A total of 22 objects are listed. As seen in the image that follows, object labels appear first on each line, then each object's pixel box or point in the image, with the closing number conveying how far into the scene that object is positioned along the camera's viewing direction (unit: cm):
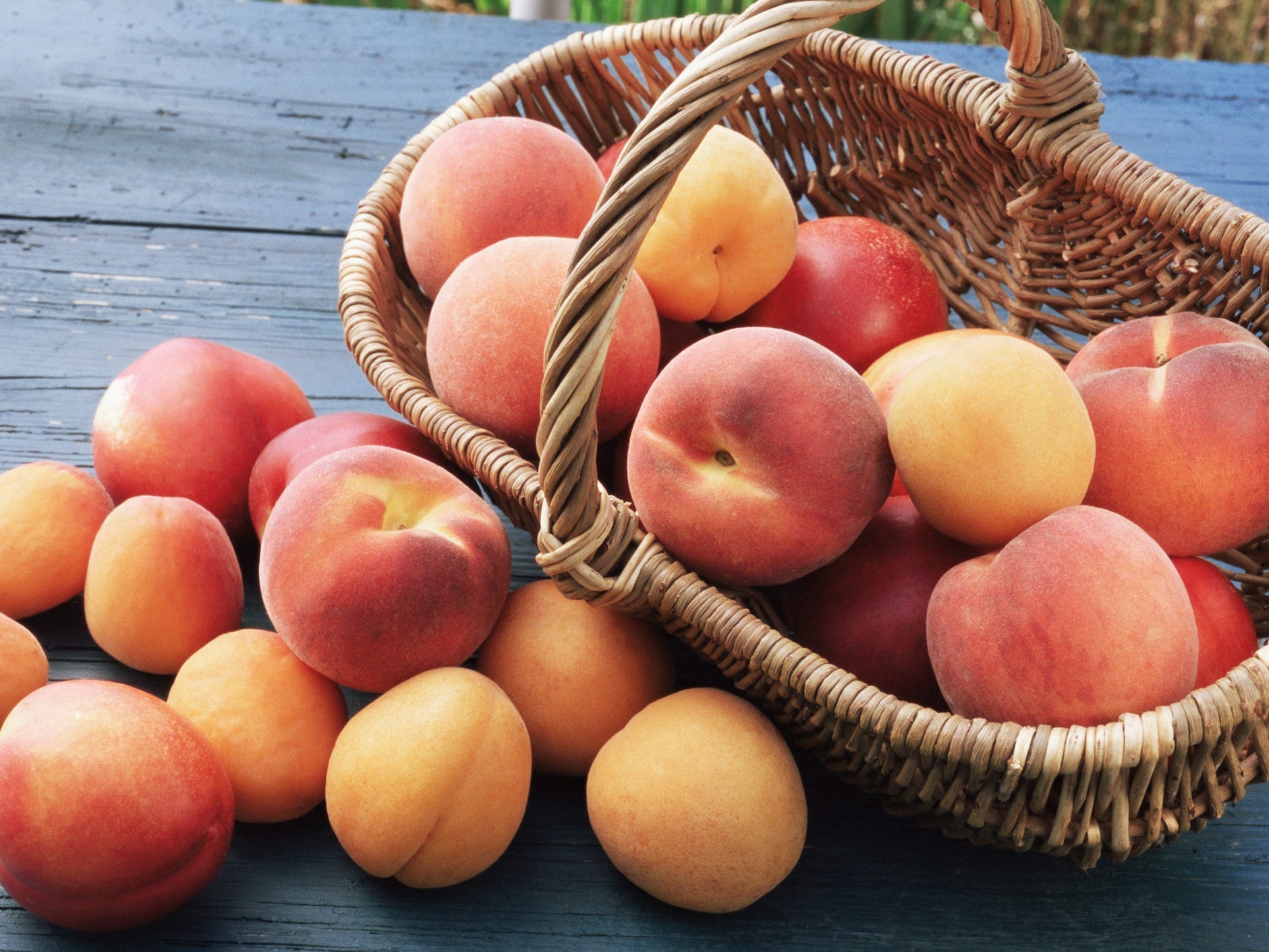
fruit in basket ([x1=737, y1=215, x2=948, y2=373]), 82
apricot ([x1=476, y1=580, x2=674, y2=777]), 62
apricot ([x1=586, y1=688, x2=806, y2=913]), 54
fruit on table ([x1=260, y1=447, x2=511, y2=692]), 57
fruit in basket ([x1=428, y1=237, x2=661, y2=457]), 69
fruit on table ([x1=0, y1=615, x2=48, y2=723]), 59
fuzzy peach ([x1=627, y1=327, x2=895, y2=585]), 57
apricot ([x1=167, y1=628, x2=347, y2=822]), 57
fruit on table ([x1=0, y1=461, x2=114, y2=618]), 68
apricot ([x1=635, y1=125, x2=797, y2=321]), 75
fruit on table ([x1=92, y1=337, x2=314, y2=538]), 74
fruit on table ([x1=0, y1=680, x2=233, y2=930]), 49
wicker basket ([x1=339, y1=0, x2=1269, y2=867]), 50
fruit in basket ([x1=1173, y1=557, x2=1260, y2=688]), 59
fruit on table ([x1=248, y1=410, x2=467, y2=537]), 72
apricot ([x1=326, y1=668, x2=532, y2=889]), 53
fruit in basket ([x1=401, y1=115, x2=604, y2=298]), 79
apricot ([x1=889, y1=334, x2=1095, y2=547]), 55
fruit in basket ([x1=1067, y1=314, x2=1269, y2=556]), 60
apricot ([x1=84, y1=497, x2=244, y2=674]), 63
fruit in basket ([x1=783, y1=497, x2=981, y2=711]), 60
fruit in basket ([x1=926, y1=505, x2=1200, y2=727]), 50
